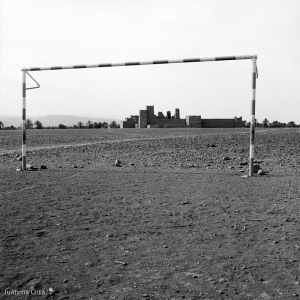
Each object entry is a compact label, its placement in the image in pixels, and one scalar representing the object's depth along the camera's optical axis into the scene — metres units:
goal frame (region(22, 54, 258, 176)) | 8.75
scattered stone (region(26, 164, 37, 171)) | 10.05
